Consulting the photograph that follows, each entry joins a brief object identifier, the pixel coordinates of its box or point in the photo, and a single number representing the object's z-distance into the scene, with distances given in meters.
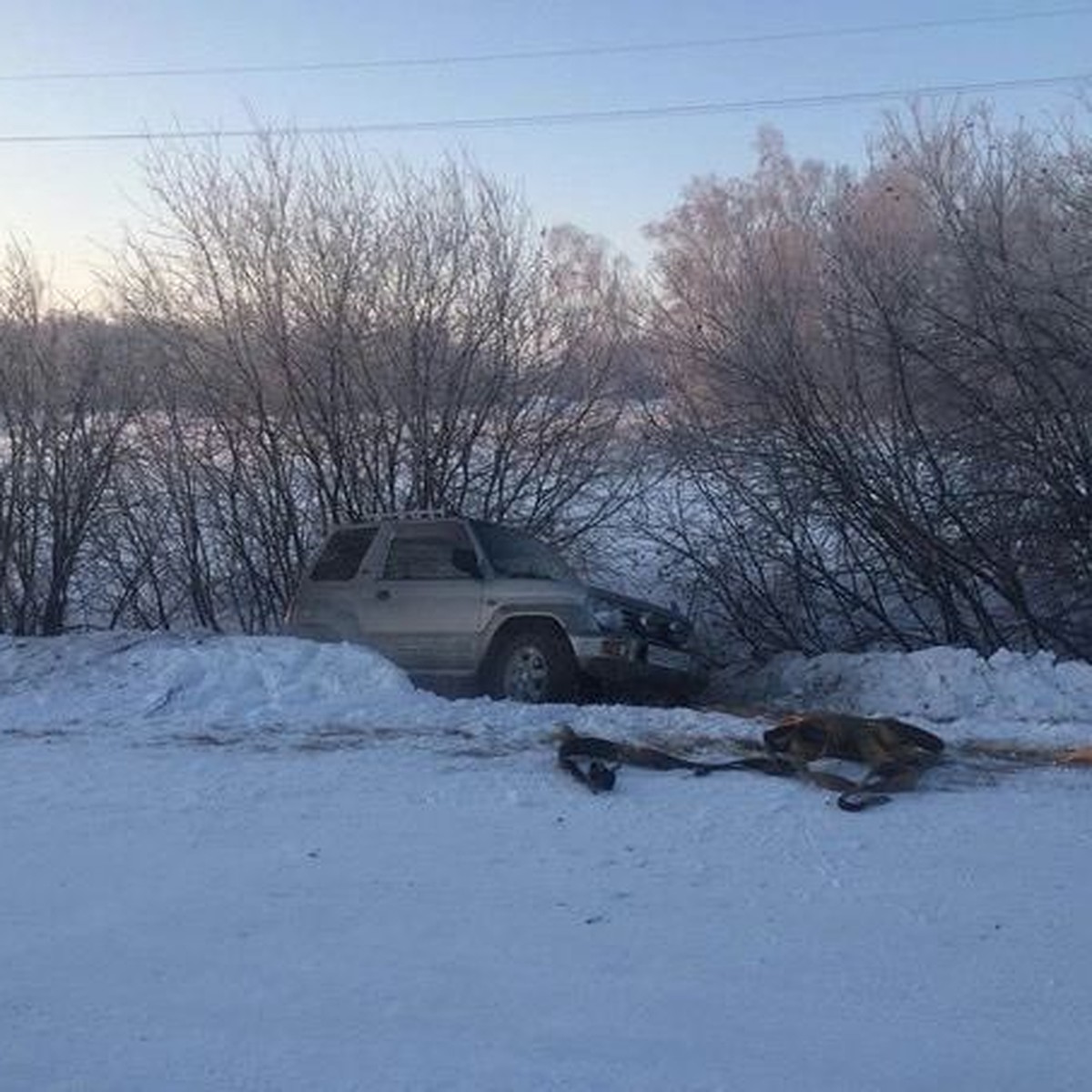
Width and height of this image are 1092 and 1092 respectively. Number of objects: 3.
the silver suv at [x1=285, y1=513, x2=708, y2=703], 11.69
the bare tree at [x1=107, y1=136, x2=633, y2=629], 17.83
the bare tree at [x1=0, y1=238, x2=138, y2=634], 17.77
